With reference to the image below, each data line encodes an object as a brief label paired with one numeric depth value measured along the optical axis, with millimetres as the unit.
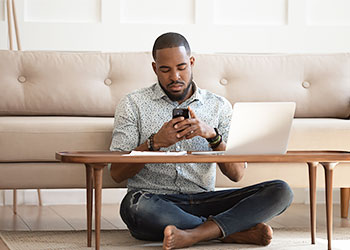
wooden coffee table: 3369
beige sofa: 4870
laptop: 3429
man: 3809
